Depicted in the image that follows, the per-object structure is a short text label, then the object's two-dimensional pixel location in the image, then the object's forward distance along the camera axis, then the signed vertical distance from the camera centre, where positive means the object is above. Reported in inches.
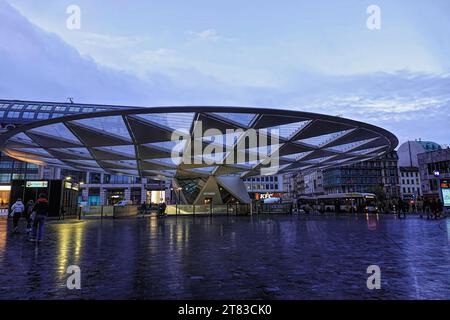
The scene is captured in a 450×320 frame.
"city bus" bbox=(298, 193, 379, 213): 1909.4 -9.4
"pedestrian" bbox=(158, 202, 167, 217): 1497.9 -29.6
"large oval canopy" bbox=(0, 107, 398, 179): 747.4 +191.7
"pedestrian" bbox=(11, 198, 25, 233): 657.0 -15.8
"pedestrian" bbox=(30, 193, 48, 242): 477.5 -11.8
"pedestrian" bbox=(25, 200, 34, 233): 629.9 -22.8
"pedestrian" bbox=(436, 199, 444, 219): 1134.3 -25.3
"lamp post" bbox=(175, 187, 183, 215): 1922.6 +66.9
